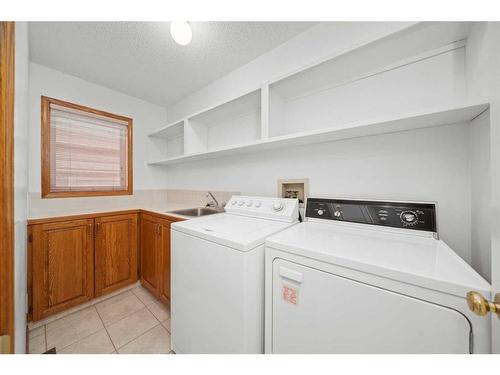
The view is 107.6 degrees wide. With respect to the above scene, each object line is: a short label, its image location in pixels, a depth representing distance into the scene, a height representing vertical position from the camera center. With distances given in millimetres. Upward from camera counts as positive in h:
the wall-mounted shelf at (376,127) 840 +354
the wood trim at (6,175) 462 +31
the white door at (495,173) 500 +45
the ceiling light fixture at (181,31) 1176 +1024
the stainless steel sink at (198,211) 2111 -282
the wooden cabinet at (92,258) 1544 -681
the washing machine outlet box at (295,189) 1514 -11
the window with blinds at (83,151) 1938 +434
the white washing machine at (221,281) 909 -518
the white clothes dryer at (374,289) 553 -368
